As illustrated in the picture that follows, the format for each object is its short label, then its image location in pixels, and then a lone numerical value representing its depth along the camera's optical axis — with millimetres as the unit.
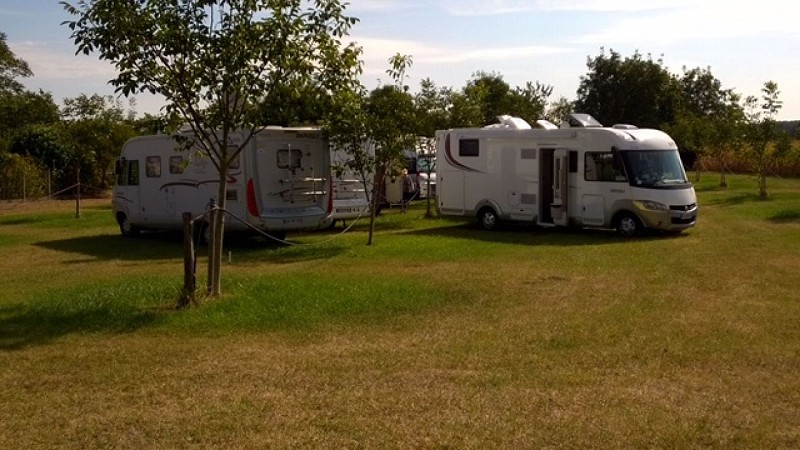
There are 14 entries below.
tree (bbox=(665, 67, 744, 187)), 35297
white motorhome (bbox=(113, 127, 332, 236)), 16484
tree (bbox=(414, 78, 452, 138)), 24172
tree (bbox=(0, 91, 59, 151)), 39094
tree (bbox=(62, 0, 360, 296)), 10008
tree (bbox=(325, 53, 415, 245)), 17359
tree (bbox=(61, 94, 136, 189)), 34656
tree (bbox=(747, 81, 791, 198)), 29406
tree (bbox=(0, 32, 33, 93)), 42375
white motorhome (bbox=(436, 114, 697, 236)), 17844
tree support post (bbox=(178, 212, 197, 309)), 10086
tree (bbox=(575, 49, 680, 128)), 55406
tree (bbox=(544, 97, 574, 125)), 41500
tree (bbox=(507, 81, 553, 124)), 36344
